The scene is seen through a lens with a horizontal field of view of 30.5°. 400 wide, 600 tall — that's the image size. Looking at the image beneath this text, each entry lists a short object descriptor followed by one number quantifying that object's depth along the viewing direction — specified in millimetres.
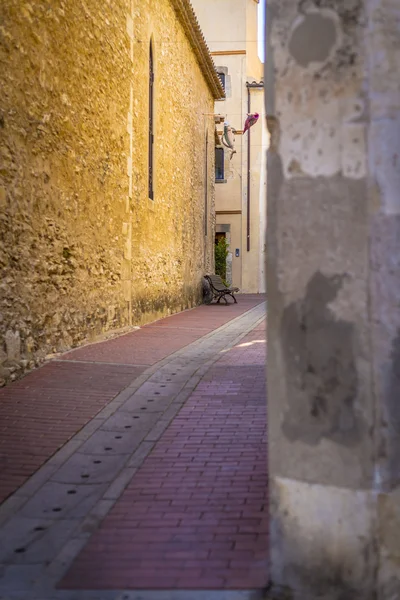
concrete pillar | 2561
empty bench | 21172
